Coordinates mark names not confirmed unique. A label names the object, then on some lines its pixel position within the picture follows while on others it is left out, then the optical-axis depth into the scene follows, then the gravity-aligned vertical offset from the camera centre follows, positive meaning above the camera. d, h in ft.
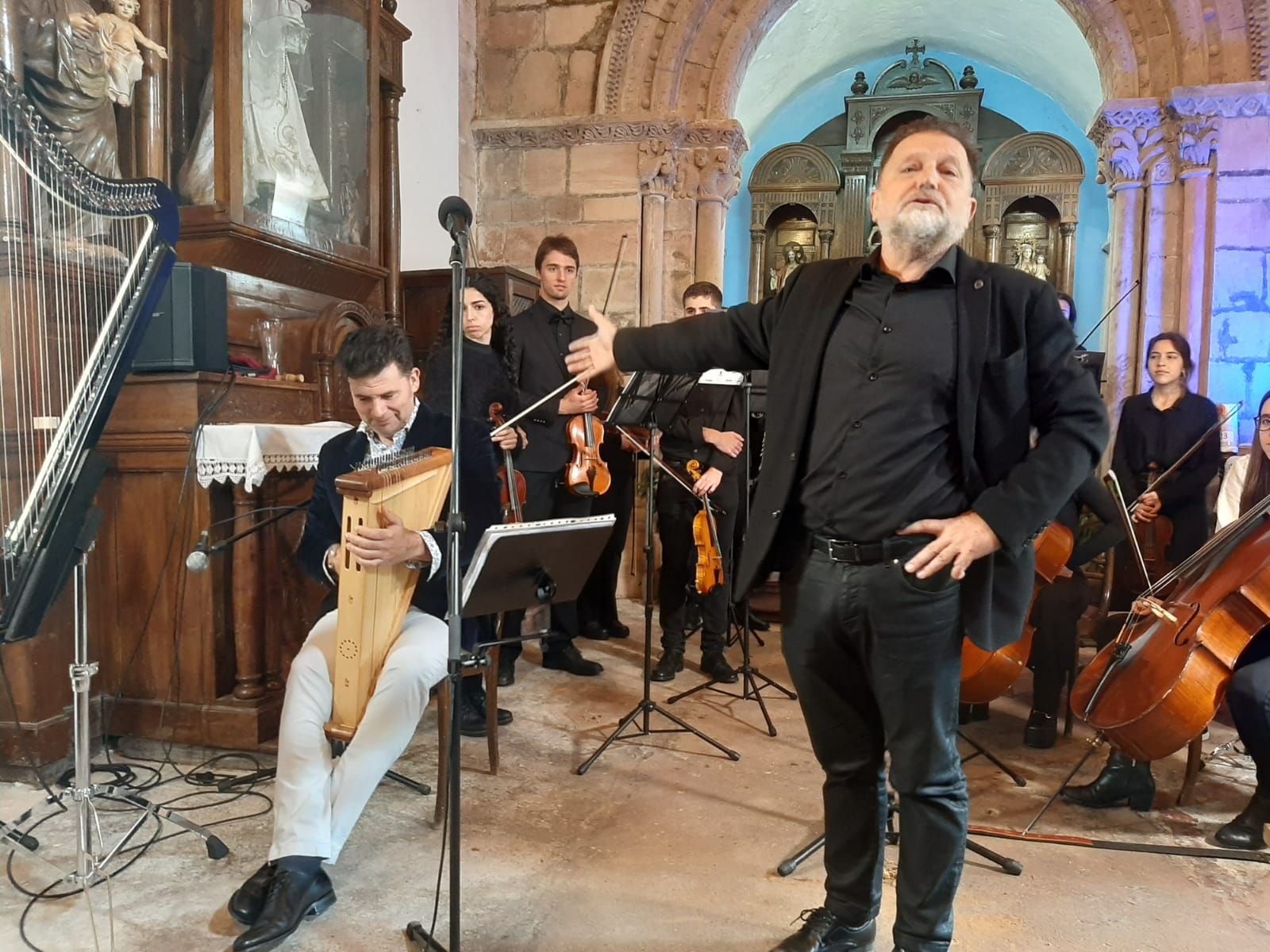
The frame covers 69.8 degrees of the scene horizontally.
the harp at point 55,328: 7.12 +0.67
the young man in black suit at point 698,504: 14.12 -1.56
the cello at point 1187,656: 8.32 -2.29
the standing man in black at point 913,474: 5.66 -0.43
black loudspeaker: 10.16 +0.77
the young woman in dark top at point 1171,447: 13.73 -0.56
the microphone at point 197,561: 7.62 -1.37
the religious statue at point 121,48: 11.37 +4.41
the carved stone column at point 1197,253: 18.11 +3.16
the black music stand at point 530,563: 7.64 -1.42
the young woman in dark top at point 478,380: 11.79 +0.31
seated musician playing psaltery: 7.23 -2.31
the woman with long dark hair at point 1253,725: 8.85 -3.07
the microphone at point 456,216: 5.82 +1.20
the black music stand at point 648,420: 10.92 -0.21
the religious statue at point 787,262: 32.68 +5.18
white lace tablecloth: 9.98 -0.60
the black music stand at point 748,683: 12.14 -4.01
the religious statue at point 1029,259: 31.27 +5.15
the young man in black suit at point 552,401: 13.75 +0.07
